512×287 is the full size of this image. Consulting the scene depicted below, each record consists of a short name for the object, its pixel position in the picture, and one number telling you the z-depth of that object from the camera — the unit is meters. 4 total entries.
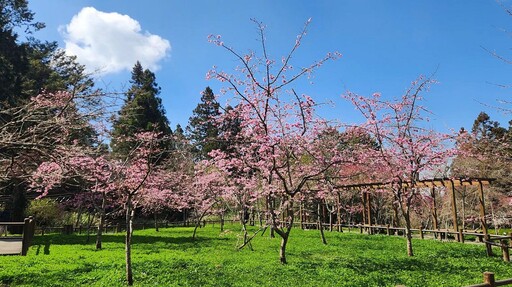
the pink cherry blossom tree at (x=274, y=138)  11.95
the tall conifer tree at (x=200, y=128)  58.41
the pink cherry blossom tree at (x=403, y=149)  16.02
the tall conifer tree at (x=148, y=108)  41.20
